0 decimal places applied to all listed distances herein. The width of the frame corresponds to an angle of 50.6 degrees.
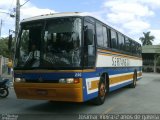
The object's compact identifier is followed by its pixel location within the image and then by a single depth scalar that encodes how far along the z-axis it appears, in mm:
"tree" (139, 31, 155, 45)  49727
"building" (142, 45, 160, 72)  33832
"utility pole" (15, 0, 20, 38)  13162
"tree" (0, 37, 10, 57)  32795
